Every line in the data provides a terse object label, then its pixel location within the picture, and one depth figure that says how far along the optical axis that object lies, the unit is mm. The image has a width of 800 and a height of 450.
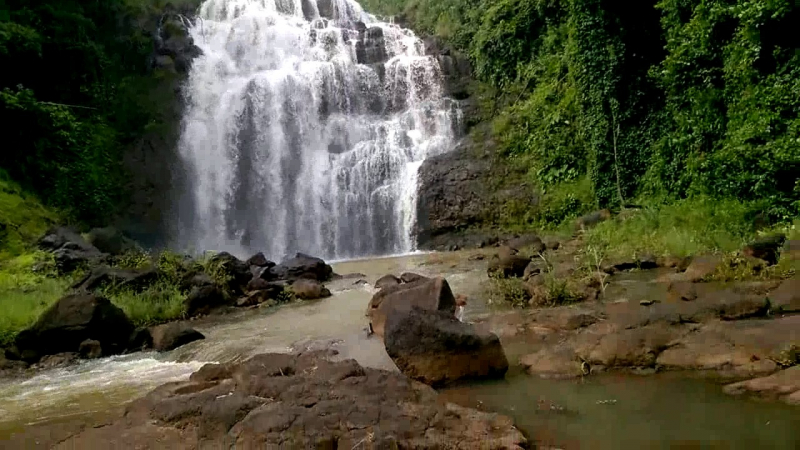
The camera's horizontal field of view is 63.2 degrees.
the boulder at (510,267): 11594
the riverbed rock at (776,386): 4298
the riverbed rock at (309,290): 12586
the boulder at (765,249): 9109
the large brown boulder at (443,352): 5531
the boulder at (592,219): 17734
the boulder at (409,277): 11270
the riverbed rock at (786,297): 6340
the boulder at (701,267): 8852
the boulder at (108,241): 17219
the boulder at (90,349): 8906
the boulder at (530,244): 14539
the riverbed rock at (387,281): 12298
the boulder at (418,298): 7186
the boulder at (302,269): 14987
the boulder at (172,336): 8948
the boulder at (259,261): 15898
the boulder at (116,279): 11961
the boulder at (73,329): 9094
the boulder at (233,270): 13367
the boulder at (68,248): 15039
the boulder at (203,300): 11594
